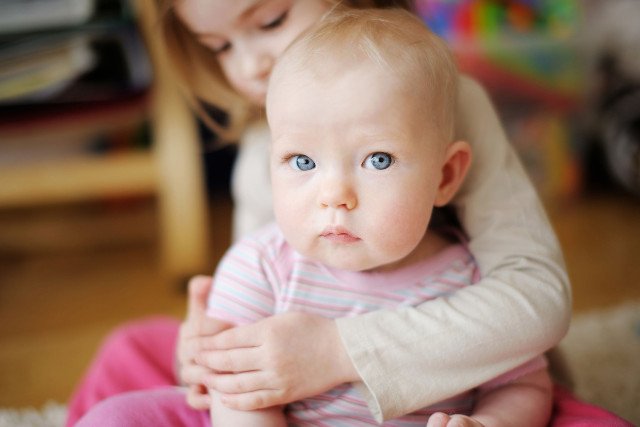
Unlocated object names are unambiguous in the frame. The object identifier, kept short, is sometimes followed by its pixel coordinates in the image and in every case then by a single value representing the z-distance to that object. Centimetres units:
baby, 55
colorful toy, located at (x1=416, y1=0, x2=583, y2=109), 162
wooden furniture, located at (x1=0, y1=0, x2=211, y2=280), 134
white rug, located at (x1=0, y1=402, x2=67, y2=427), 92
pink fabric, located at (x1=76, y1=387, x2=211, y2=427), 62
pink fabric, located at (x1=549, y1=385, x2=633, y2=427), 60
